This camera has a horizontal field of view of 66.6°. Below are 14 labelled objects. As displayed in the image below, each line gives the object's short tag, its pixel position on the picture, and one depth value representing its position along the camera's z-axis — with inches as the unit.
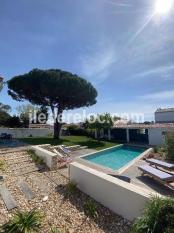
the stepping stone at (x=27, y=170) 282.0
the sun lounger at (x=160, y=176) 247.0
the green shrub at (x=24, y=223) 145.0
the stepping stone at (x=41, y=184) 226.6
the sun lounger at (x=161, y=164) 293.0
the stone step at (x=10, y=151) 377.1
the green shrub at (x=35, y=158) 335.2
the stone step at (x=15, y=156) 345.9
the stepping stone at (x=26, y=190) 211.2
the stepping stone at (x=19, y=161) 323.1
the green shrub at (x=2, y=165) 287.4
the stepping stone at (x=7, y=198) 185.7
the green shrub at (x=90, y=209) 179.0
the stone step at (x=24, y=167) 299.5
